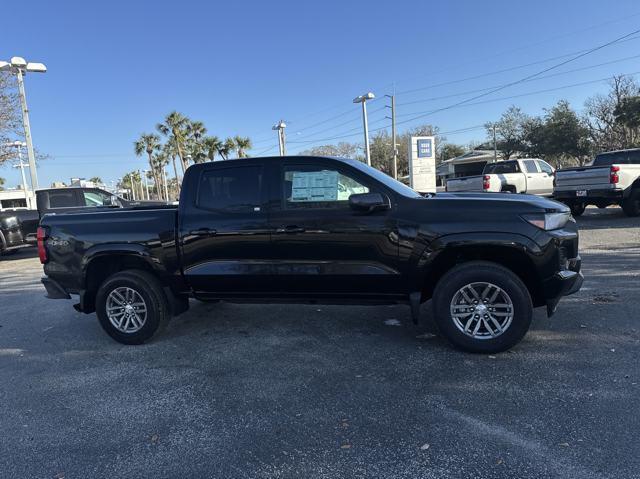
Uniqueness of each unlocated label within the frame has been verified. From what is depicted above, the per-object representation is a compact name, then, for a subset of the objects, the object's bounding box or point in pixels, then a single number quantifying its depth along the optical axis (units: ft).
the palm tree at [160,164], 219.61
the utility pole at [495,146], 171.53
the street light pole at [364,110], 95.25
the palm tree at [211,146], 168.25
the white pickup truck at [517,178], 55.16
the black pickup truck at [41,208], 39.70
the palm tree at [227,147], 167.19
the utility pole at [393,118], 131.54
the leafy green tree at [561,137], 140.46
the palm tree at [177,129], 162.81
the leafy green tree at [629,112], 114.42
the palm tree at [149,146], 209.05
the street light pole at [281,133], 107.50
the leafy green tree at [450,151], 239.71
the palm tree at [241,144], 166.71
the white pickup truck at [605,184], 39.78
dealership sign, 70.49
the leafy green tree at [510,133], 165.05
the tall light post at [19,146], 73.41
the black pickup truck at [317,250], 13.38
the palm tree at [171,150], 172.24
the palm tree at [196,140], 169.08
